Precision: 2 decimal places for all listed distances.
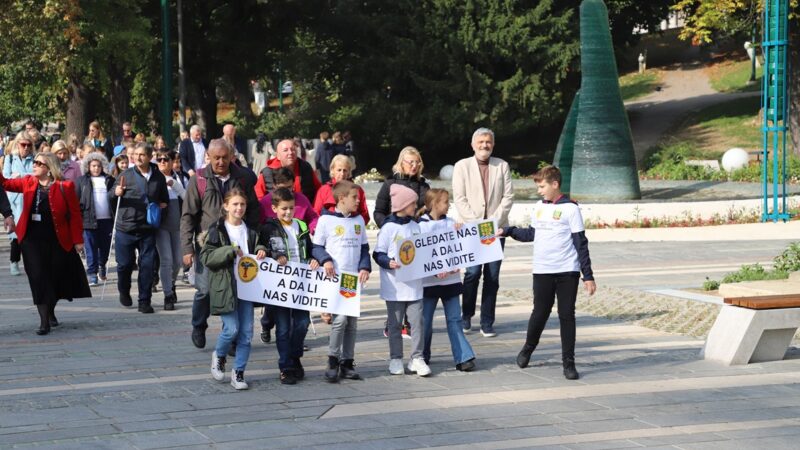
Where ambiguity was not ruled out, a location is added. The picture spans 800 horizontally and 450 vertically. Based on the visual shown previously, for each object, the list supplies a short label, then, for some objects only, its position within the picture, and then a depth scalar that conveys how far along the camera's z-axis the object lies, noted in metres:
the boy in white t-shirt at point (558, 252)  9.72
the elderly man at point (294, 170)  11.52
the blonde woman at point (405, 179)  11.09
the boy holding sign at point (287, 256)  9.63
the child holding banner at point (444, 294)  9.97
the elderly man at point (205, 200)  10.88
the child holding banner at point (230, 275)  9.34
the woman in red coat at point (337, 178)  11.08
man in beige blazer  11.79
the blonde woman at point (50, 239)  12.30
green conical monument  24.50
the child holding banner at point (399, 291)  9.80
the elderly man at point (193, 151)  19.56
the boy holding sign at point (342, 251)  9.62
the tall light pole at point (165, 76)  27.80
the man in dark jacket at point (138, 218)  13.68
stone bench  10.19
